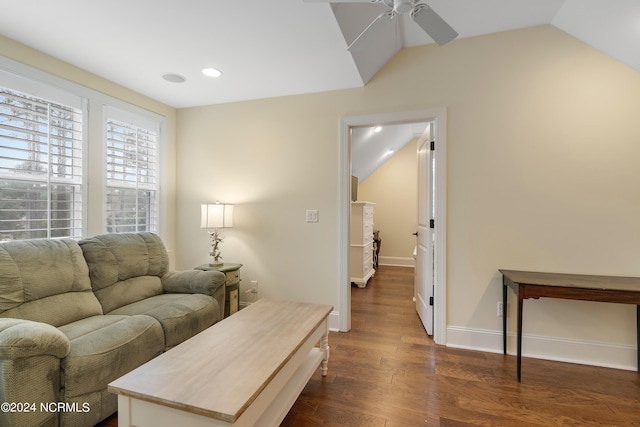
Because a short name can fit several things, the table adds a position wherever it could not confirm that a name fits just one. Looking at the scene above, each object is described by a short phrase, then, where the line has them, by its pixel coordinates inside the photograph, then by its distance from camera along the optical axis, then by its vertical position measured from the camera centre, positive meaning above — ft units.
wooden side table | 9.39 -2.39
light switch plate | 9.81 -0.05
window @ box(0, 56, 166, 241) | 6.90 +1.53
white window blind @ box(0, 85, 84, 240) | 6.82 +1.21
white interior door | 9.13 -0.77
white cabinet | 15.12 -1.59
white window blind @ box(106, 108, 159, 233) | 9.29 +1.37
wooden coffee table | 3.54 -2.27
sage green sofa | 4.35 -2.25
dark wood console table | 6.21 -1.63
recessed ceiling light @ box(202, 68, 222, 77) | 8.40 +4.17
